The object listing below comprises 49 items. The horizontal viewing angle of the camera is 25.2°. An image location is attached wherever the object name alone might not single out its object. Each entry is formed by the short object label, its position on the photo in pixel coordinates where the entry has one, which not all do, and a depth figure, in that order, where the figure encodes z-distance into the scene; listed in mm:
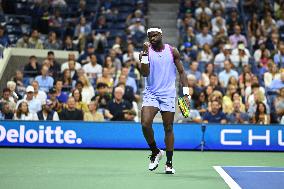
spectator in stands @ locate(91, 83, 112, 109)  16016
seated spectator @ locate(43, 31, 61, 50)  20766
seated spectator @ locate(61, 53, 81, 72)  18375
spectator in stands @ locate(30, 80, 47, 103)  16141
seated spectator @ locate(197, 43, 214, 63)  19562
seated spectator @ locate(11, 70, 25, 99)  16214
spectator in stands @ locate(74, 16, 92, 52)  21531
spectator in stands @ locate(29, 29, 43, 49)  20484
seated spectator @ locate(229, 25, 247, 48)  20781
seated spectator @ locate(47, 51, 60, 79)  18561
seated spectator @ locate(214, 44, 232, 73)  19156
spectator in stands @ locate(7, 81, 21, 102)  15809
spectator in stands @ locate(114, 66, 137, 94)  17609
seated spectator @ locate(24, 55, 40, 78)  18550
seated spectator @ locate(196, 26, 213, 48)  20688
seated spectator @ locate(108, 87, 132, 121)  15398
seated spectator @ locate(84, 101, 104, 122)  15336
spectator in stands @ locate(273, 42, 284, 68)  19391
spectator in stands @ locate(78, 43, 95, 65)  19520
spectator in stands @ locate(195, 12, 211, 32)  21438
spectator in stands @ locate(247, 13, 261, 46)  21281
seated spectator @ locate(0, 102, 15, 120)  15102
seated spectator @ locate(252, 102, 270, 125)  15164
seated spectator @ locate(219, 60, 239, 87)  18102
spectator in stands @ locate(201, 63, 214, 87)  17742
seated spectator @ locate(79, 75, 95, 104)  16662
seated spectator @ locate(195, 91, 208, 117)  16547
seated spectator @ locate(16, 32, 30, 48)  20500
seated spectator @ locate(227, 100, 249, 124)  15602
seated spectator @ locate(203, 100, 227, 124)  15384
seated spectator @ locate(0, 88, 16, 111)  15250
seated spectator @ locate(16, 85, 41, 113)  15641
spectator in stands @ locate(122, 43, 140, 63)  19359
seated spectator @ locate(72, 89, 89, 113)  15612
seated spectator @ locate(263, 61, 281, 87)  18000
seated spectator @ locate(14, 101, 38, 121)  14945
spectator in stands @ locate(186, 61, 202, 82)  18145
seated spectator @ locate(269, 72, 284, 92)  17531
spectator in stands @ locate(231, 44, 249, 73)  19312
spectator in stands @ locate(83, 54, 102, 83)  18625
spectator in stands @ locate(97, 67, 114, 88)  17614
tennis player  9930
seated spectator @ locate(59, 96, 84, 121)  15062
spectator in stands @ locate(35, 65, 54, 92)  17562
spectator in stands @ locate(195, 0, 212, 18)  22109
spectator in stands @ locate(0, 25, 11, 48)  19953
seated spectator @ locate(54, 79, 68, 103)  16469
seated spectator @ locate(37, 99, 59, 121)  15164
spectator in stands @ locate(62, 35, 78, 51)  20766
